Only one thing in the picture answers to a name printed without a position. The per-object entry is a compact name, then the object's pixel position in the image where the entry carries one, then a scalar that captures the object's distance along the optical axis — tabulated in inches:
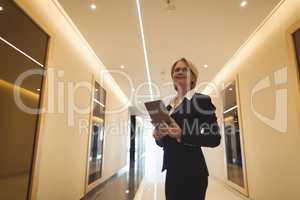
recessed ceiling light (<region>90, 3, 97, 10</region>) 122.2
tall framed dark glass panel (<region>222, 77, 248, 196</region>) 183.2
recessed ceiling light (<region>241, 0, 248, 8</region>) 119.3
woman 40.2
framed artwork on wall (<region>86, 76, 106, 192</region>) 188.7
